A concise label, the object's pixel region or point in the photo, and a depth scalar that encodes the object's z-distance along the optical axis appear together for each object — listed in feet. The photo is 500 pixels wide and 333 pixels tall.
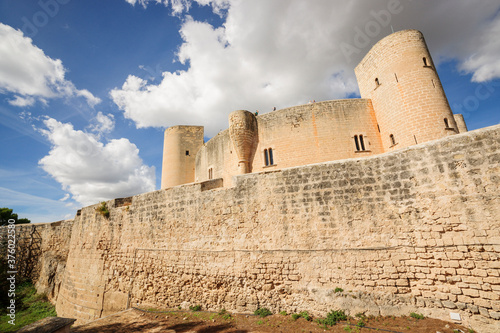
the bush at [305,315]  17.94
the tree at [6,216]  92.78
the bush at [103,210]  34.99
